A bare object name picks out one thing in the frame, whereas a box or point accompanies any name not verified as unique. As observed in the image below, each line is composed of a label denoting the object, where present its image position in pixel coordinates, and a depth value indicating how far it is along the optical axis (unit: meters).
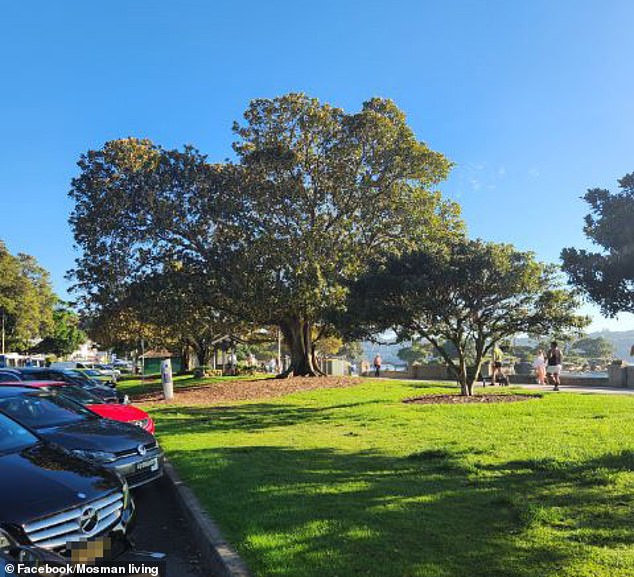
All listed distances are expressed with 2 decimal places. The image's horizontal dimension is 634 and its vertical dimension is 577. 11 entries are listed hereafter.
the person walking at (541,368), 22.19
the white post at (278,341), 41.83
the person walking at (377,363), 32.64
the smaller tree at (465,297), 15.38
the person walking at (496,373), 23.00
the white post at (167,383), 21.62
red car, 9.83
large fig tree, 25.33
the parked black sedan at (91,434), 7.02
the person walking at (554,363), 18.73
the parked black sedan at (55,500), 3.86
